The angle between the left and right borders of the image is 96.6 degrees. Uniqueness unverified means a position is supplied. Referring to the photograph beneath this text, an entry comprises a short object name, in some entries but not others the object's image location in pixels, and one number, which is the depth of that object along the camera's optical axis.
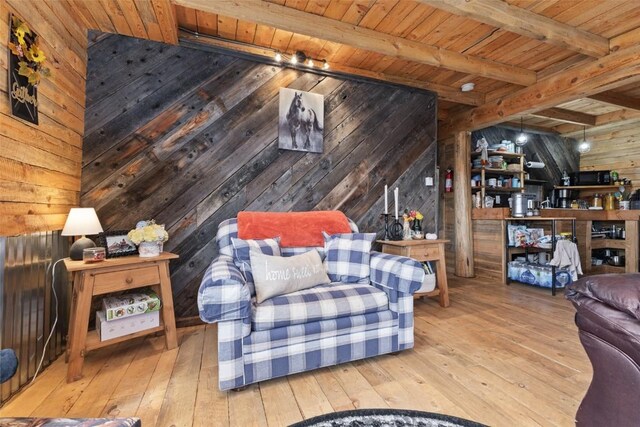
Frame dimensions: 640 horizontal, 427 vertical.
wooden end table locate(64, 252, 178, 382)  1.62
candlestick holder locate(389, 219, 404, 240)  2.93
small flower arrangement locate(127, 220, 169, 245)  1.91
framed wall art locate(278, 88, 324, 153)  2.66
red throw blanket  2.14
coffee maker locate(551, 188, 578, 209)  5.25
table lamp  1.72
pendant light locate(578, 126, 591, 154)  5.17
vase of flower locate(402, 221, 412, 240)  2.96
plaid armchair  1.45
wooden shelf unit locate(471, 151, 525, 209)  4.29
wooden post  4.00
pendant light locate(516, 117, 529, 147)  4.62
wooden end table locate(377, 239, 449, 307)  2.69
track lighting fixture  2.64
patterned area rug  1.24
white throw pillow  1.69
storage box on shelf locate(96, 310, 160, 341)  1.74
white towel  3.17
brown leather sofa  0.83
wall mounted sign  1.43
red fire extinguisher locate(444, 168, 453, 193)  4.28
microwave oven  4.94
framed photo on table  1.94
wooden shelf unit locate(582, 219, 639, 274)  3.42
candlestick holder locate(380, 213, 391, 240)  2.89
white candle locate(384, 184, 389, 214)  2.96
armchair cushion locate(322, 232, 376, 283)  2.04
